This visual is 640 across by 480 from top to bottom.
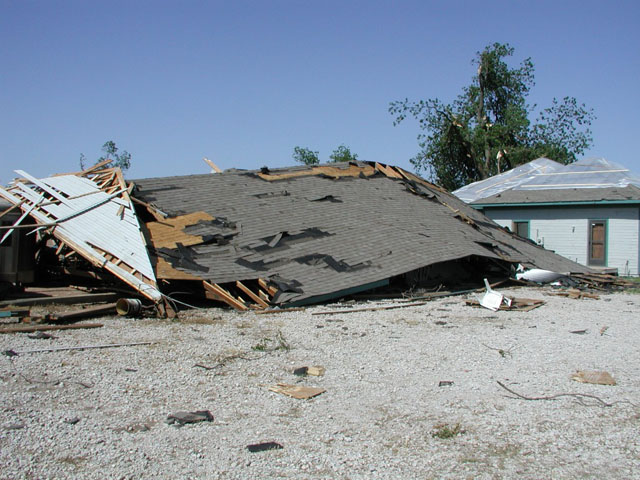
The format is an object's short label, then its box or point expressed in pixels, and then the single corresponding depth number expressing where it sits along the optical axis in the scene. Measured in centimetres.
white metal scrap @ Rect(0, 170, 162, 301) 1191
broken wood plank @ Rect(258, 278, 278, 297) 1205
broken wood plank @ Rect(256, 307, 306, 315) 1151
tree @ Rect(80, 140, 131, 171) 3850
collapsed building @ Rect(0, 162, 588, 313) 1224
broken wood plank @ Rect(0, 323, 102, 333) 884
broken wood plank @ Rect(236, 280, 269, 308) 1183
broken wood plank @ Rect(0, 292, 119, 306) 1105
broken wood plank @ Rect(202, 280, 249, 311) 1162
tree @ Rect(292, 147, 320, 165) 5158
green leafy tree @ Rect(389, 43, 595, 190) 4262
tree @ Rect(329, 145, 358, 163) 4934
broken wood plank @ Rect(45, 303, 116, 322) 960
